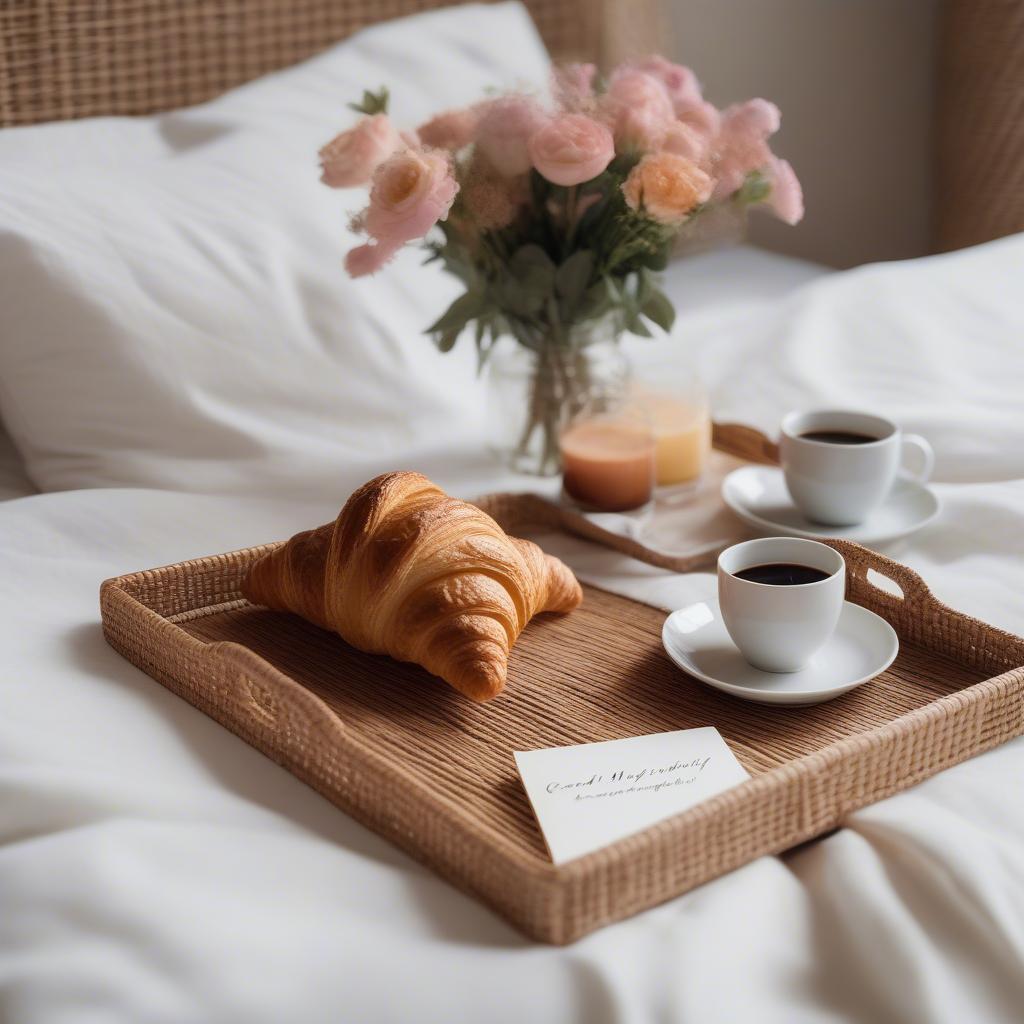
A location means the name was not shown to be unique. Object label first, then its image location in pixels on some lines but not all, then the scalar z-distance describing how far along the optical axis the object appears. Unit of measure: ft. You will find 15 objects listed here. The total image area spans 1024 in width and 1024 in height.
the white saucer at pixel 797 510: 3.68
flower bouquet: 3.55
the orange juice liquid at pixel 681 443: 4.12
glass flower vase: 4.26
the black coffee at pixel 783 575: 2.93
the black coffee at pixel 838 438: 3.79
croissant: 2.83
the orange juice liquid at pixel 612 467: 3.89
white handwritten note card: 2.36
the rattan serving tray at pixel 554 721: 2.22
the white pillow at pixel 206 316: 4.11
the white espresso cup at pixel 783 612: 2.79
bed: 2.08
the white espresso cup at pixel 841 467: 3.62
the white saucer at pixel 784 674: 2.81
